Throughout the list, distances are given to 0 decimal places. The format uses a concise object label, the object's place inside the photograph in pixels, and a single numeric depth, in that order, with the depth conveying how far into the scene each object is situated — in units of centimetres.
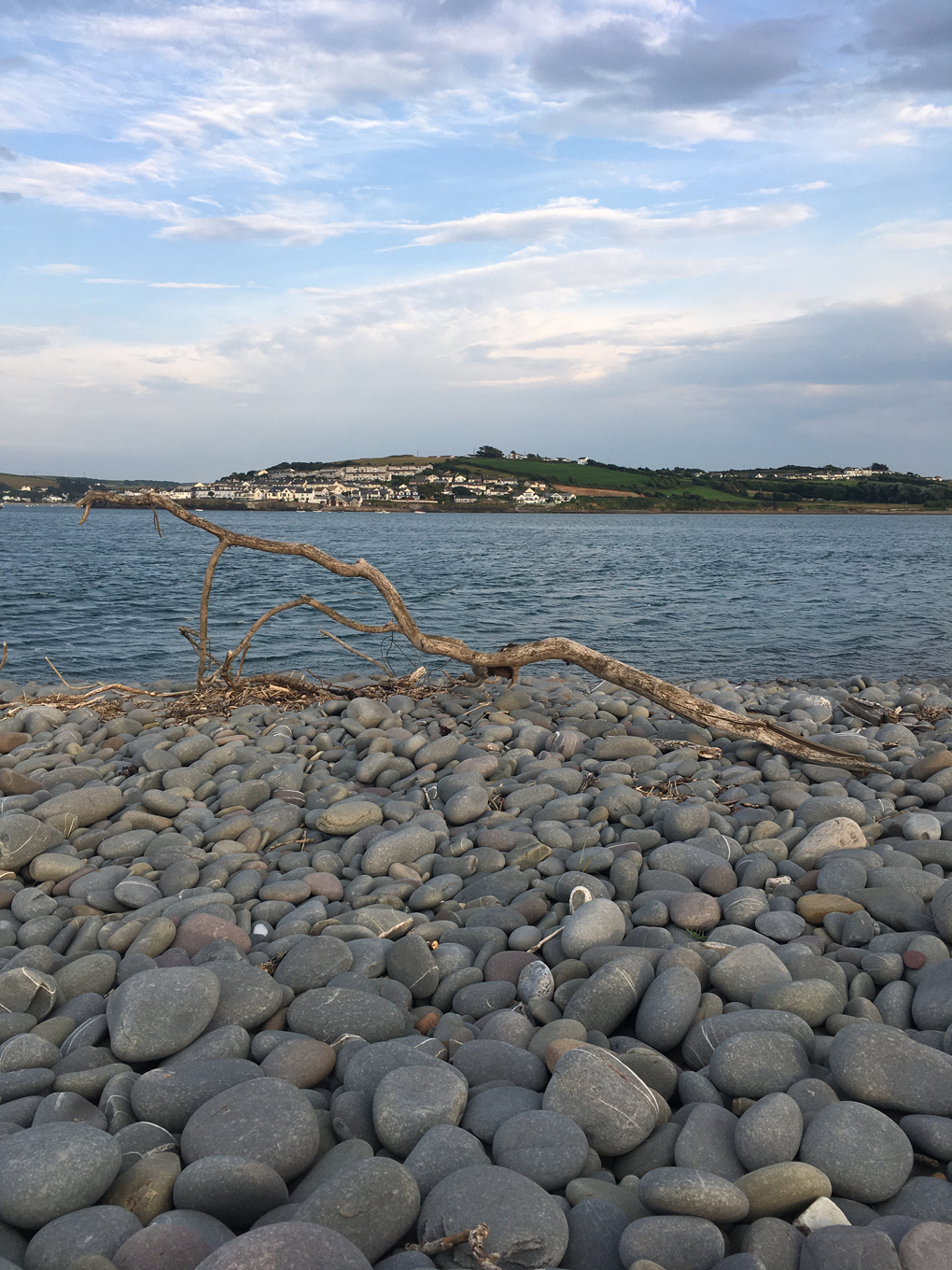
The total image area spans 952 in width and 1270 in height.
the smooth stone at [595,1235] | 193
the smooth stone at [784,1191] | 205
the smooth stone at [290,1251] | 171
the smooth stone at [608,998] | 299
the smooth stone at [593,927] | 344
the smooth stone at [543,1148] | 221
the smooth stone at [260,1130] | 227
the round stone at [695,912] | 359
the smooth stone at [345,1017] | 300
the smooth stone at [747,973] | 304
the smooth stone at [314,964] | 336
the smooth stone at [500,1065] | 269
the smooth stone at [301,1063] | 269
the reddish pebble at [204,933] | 365
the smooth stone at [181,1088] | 251
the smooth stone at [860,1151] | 214
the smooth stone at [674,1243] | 186
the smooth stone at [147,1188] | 212
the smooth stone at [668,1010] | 285
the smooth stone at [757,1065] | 254
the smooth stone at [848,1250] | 181
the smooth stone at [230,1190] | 209
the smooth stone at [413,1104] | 237
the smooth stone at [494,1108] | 241
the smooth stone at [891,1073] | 239
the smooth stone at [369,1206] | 197
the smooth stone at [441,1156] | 218
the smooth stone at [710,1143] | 224
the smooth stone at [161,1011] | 285
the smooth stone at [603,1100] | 239
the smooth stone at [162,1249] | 184
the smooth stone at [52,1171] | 204
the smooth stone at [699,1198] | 198
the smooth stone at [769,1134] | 222
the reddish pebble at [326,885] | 419
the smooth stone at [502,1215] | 190
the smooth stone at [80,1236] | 190
